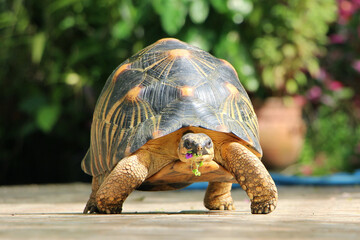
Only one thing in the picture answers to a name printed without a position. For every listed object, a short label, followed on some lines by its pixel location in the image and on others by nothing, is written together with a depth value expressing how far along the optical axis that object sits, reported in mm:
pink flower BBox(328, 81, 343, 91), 16969
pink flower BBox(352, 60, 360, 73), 16828
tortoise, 6621
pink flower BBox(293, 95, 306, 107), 16297
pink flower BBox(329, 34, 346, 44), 18016
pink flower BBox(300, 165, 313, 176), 14925
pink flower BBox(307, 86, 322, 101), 16797
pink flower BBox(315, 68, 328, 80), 16897
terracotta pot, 15648
